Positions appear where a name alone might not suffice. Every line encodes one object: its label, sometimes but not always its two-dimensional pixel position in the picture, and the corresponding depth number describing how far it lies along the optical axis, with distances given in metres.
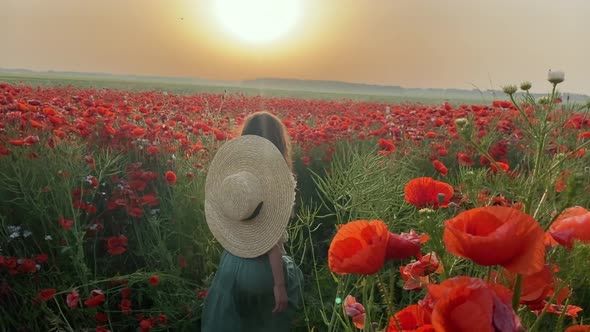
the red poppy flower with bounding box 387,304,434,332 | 0.64
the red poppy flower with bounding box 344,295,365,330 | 0.82
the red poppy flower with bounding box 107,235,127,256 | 2.60
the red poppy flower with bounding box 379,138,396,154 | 3.07
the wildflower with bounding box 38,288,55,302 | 2.23
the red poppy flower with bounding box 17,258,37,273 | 2.38
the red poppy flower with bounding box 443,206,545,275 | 0.57
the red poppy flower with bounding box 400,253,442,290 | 0.79
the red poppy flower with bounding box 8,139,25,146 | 2.78
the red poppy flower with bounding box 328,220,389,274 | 0.67
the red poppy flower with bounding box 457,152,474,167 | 2.52
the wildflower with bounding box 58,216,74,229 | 2.31
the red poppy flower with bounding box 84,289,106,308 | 2.19
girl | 2.13
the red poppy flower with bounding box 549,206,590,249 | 0.67
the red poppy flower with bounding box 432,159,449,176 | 2.31
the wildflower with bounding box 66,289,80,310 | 2.12
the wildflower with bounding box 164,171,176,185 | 2.70
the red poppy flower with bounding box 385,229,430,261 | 0.72
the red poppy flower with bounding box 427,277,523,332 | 0.53
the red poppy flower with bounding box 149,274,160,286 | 2.38
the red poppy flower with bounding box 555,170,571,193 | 0.79
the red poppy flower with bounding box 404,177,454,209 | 0.94
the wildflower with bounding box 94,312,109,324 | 2.33
